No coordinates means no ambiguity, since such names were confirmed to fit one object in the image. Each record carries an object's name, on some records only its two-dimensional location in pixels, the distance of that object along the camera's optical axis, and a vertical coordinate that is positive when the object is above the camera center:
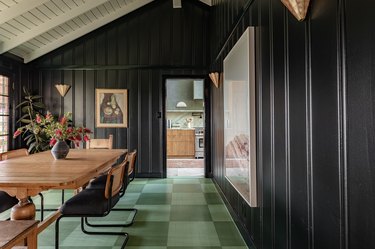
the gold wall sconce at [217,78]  3.97 +0.84
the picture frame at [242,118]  2.06 +0.11
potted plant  4.86 +0.17
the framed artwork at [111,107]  5.40 +0.51
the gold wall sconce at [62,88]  5.31 +0.92
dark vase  2.78 -0.21
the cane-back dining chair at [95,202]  2.14 -0.63
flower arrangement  2.80 +0.00
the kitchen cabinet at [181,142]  8.58 -0.40
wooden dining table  1.74 -0.33
